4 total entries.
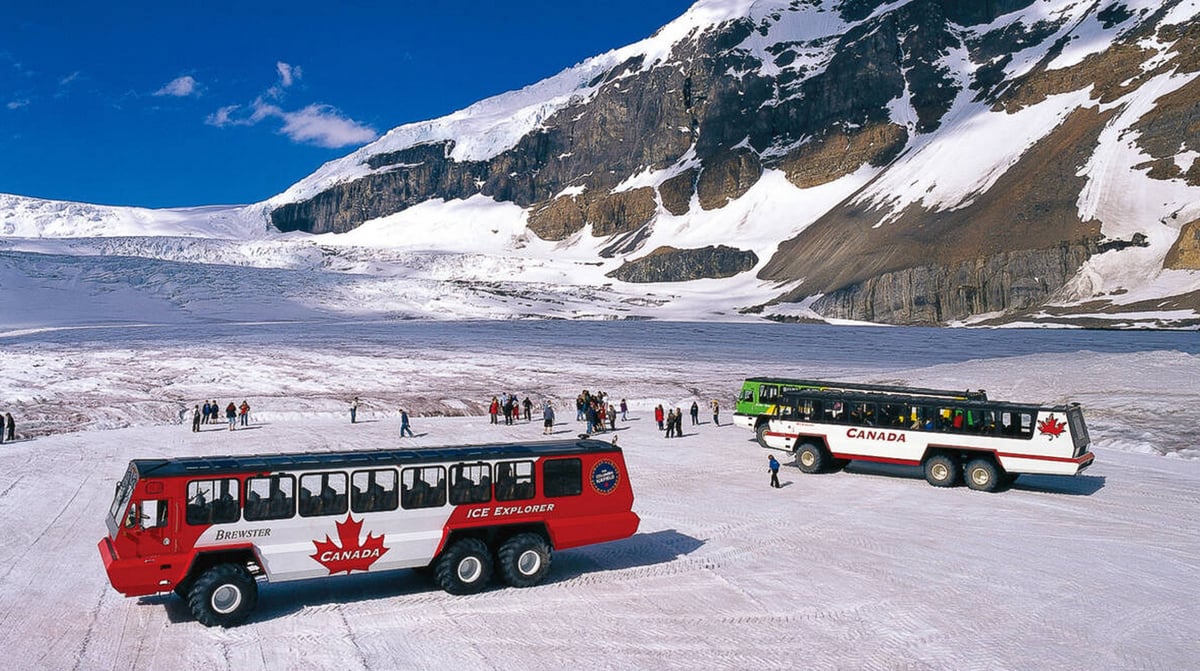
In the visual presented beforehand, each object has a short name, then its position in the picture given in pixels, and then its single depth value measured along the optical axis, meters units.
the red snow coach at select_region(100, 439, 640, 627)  13.03
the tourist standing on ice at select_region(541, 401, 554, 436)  38.00
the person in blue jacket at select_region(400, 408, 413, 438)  36.53
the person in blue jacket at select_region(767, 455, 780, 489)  25.08
